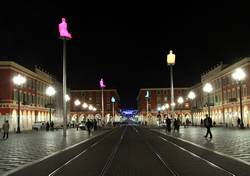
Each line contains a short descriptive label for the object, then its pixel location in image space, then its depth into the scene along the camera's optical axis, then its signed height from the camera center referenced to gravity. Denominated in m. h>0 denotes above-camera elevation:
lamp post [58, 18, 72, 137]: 27.14 +6.93
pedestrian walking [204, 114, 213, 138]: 20.81 -1.48
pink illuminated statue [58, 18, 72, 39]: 27.12 +7.70
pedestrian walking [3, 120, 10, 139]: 24.55 -1.97
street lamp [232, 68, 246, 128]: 29.50 +3.13
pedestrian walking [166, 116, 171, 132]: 34.29 -2.64
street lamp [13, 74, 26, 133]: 30.40 +2.96
